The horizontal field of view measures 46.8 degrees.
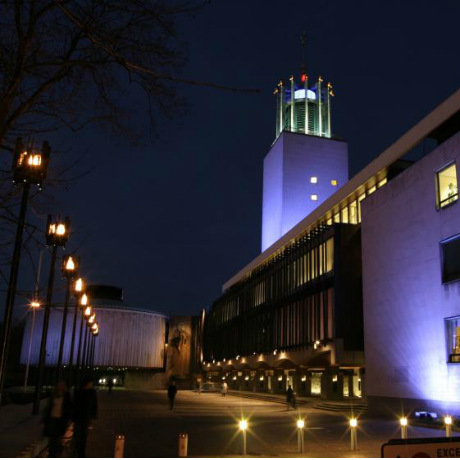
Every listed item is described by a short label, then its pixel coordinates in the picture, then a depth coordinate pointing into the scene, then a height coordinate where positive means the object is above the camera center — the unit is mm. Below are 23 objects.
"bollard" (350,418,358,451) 15120 -1994
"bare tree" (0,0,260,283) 8086 +4920
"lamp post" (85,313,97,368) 52794 +2297
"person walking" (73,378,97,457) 11820 -1175
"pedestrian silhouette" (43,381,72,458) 10898 -1167
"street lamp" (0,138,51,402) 11359 +3729
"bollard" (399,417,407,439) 14773 -1552
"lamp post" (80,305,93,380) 39075 +3392
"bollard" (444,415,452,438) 14705 -1402
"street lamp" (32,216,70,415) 21453 +4554
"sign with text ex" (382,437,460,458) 7125 -1026
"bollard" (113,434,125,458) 10578 -1660
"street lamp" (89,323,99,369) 58950 +3457
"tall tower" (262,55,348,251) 72688 +26815
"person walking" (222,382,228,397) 55425 -2707
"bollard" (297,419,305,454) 14357 -2003
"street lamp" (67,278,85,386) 30422 +3917
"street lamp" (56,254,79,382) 25922 +4365
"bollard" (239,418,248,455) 13487 -1602
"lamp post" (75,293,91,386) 32988 +3551
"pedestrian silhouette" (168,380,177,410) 31703 -1831
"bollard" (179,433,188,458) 12094 -1834
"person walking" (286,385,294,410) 34531 -1974
